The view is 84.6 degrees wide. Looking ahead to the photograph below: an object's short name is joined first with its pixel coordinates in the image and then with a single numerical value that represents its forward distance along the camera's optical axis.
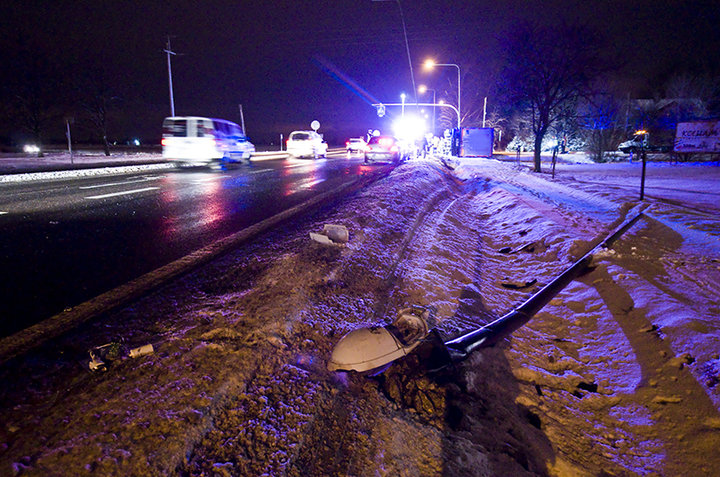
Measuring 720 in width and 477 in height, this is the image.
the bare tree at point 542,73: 18.92
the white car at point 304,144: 29.22
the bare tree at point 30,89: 34.69
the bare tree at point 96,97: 35.66
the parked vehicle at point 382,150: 23.33
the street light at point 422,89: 51.62
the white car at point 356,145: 41.74
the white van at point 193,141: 16.86
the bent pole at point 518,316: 3.28
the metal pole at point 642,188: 8.98
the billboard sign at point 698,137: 22.62
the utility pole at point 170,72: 32.16
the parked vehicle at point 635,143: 33.44
